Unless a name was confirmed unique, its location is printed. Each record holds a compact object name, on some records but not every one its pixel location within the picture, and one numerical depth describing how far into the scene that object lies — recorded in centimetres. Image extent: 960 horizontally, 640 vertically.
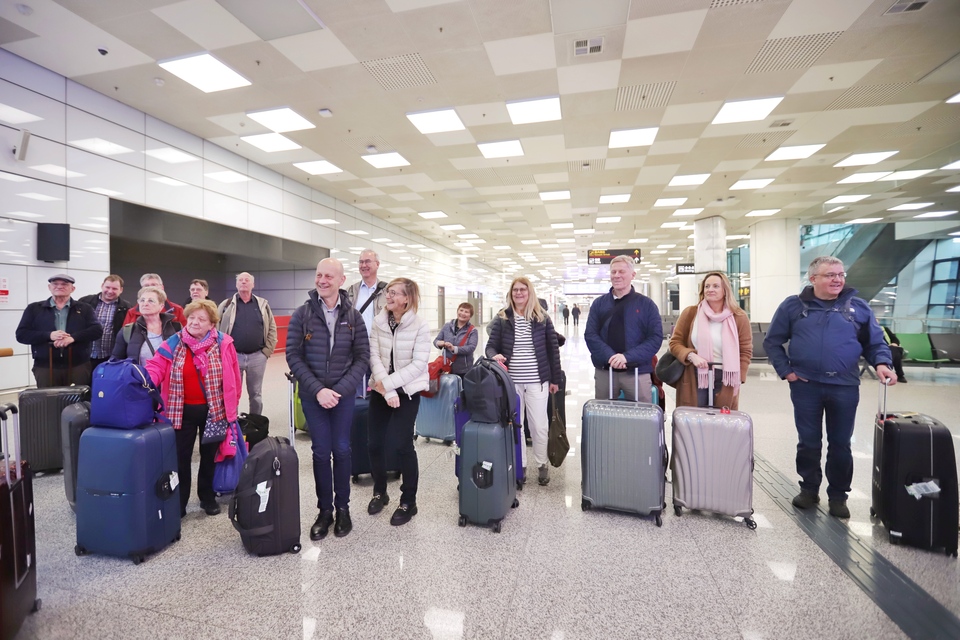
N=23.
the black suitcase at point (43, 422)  359
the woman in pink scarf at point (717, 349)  319
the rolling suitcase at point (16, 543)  171
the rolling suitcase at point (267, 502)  239
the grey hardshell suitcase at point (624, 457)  280
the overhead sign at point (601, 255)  1752
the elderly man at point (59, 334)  400
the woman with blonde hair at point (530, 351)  350
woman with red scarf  274
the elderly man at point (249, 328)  439
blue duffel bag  235
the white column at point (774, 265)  1559
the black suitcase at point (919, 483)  239
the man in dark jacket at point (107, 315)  427
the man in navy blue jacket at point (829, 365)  291
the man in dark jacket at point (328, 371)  266
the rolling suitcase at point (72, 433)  280
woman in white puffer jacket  285
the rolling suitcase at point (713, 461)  274
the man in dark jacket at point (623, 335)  326
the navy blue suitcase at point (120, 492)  232
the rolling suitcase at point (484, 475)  274
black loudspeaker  627
